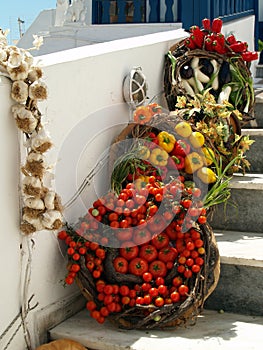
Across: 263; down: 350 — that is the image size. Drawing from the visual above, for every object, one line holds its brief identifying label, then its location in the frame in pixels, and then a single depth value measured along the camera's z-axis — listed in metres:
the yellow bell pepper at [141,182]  2.84
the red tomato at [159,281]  2.63
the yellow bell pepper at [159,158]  2.95
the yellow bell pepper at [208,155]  3.05
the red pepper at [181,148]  3.01
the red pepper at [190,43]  3.67
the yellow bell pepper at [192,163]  2.98
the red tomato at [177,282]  2.63
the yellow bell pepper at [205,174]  2.98
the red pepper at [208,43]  3.63
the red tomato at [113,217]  2.72
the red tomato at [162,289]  2.61
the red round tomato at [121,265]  2.67
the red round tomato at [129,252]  2.68
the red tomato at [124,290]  2.62
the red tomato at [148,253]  2.68
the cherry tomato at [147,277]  2.63
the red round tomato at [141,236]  2.69
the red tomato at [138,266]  2.66
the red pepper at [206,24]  3.75
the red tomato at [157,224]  2.70
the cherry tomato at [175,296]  2.59
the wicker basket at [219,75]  3.63
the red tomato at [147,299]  2.59
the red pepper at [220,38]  3.62
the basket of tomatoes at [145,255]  2.61
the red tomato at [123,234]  2.70
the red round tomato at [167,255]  2.69
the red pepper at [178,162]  2.98
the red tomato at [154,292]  2.60
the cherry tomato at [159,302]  2.58
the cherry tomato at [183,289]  2.60
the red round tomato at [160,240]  2.71
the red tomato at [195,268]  2.62
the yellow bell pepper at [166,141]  3.01
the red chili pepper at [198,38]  3.64
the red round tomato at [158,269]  2.66
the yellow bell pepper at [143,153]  2.96
